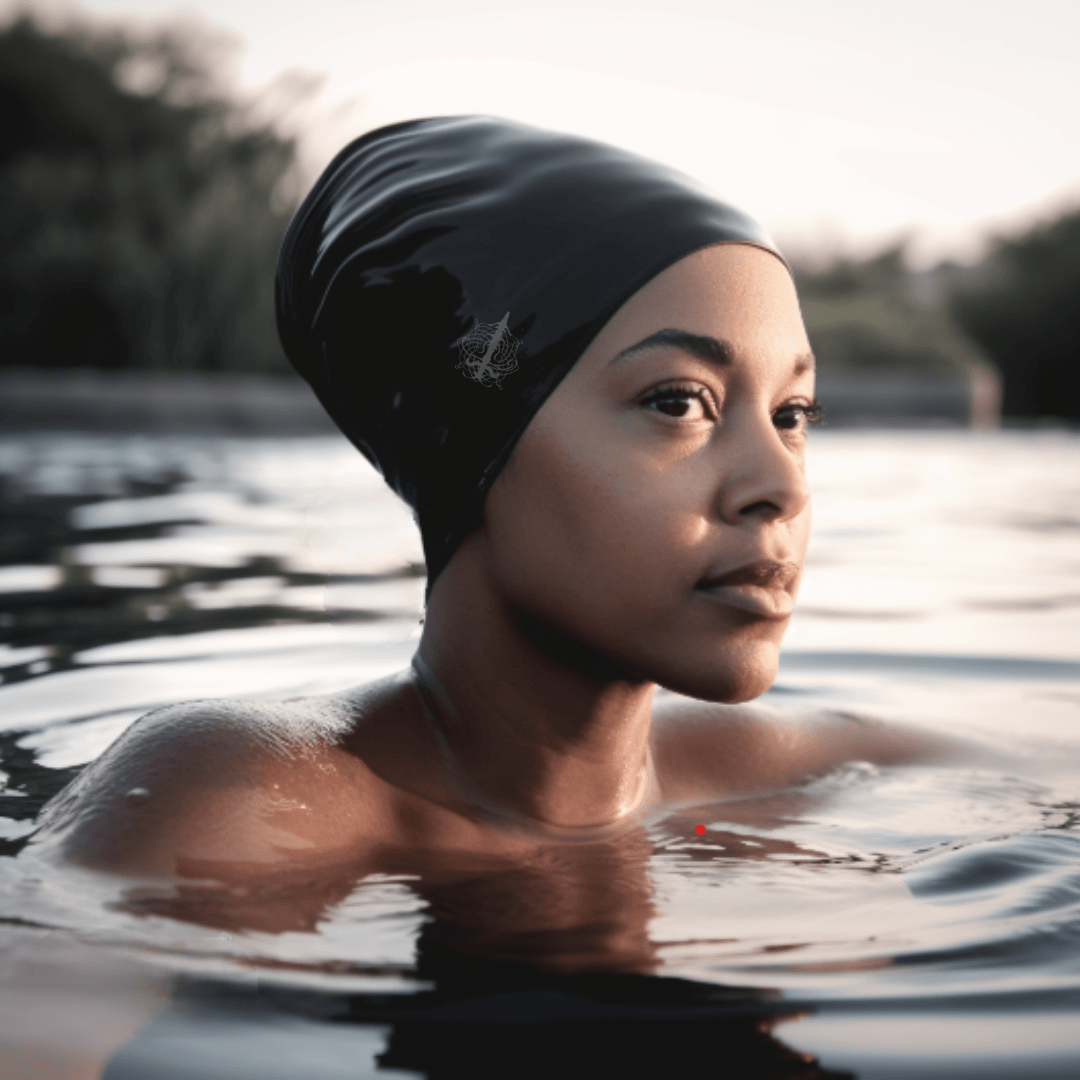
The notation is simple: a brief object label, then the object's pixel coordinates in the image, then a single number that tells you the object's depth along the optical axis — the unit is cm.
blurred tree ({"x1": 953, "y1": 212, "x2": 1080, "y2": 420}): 2692
